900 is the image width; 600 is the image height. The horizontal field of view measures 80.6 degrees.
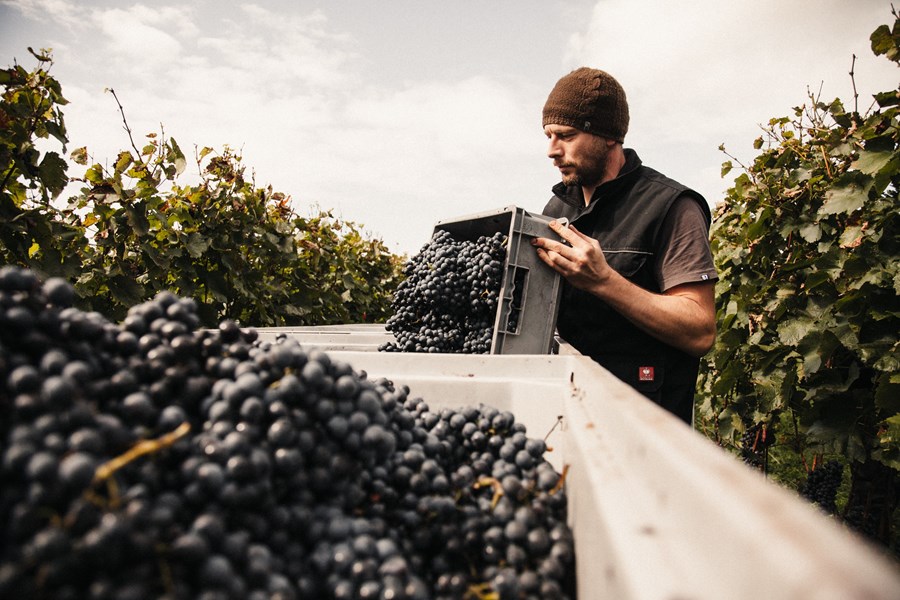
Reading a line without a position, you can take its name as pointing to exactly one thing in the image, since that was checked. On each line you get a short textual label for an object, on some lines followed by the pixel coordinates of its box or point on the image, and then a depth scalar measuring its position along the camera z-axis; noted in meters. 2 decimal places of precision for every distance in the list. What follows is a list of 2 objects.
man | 2.38
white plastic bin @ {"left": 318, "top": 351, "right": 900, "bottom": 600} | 0.36
